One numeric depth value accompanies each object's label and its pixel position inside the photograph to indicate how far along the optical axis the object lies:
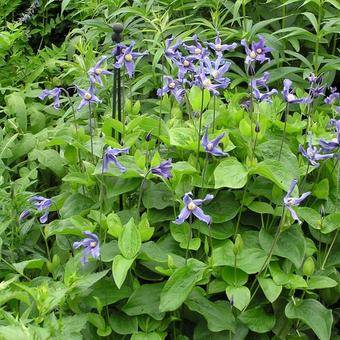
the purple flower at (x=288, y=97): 1.35
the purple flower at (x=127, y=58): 1.41
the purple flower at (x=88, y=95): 1.40
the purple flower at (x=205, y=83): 1.37
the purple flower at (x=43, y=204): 1.42
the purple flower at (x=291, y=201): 1.25
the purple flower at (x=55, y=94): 1.53
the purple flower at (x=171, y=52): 1.47
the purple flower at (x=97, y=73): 1.44
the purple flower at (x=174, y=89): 1.52
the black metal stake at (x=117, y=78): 1.44
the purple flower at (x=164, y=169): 1.32
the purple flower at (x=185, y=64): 1.47
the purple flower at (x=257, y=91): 1.42
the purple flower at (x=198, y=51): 1.49
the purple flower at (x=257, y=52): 1.45
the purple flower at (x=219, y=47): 1.51
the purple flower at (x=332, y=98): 1.60
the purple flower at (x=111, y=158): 1.30
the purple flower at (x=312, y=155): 1.36
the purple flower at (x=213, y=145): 1.33
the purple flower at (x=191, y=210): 1.24
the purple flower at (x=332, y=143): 1.36
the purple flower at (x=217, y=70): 1.40
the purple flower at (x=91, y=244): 1.26
